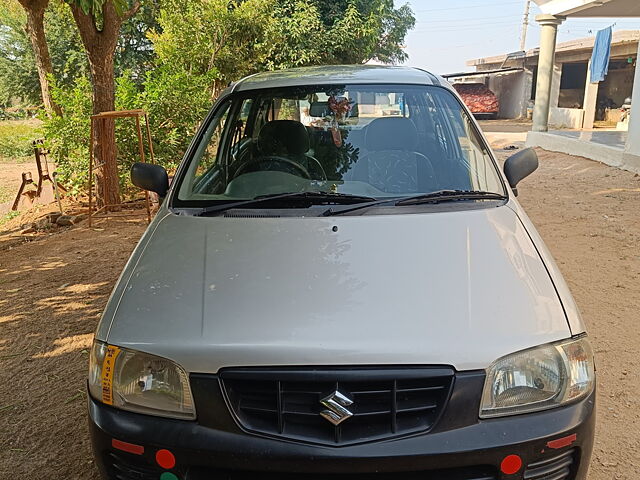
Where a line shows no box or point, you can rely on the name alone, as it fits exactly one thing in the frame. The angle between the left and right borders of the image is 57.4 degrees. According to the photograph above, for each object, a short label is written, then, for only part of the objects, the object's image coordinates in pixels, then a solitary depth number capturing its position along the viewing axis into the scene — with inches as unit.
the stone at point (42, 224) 298.0
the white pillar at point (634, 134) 366.9
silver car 67.6
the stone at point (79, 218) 305.9
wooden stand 263.5
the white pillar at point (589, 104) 791.1
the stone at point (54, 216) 307.4
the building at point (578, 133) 373.7
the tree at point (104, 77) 278.2
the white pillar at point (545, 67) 544.4
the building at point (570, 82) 799.7
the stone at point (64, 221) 302.8
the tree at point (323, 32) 565.0
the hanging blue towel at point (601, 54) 721.0
